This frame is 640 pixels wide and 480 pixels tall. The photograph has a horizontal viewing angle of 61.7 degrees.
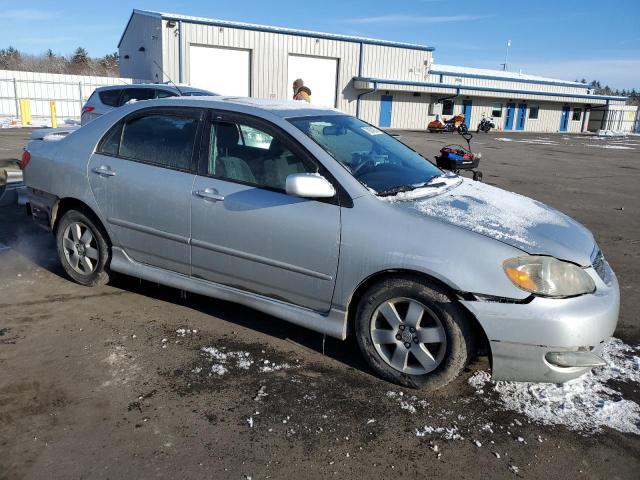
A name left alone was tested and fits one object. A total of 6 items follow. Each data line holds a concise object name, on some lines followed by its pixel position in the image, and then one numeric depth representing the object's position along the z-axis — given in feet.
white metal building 93.40
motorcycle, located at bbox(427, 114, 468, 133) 117.19
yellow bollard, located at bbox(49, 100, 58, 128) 76.69
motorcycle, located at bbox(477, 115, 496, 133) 129.08
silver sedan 9.52
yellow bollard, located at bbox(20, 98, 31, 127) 79.10
